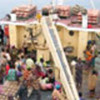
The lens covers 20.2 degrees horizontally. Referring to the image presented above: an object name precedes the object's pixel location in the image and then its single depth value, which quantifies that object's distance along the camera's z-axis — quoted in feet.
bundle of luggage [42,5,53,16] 48.67
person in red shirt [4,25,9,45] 51.01
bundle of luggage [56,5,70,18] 49.06
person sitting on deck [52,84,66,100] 29.64
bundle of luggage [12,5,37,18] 49.91
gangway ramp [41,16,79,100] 30.22
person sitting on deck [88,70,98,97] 34.58
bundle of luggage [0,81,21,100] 33.71
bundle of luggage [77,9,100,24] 45.14
